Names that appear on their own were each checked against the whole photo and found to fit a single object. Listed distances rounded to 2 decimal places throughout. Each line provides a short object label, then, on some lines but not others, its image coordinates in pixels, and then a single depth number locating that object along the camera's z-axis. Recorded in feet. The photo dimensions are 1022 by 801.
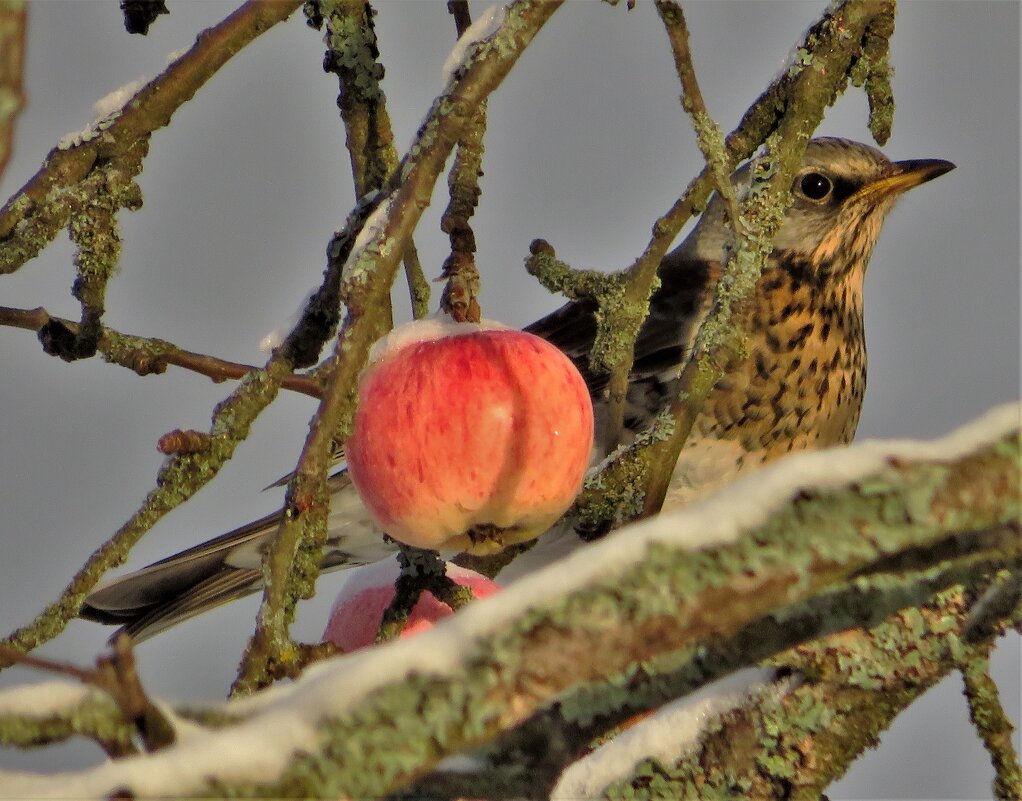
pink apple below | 14.60
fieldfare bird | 15.09
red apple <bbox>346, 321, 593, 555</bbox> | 14.35
